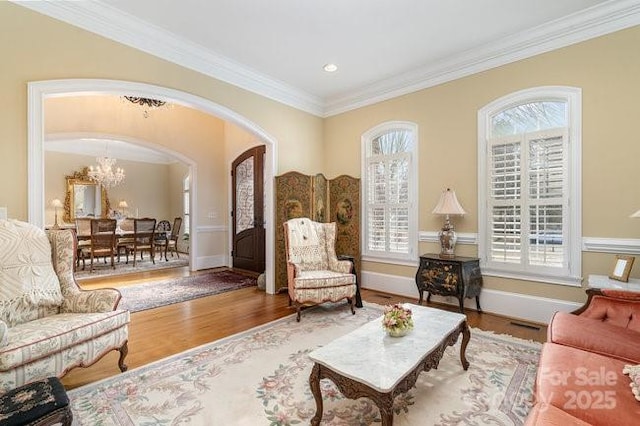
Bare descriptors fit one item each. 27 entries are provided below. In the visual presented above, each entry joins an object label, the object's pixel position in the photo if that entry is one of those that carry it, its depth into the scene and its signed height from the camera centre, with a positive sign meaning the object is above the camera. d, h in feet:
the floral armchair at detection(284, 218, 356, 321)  12.18 -2.47
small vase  7.00 -2.77
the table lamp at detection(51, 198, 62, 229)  26.27 +0.66
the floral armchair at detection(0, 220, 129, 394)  6.27 -2.60
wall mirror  27.86 +1.24
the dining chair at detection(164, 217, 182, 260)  28.63 -2.15
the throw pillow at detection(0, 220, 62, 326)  7.41 -1.60
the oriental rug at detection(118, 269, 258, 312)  14.32 -4.22
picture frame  9.07 -1.73
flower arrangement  7.02 -2.55
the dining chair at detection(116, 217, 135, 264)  23.59 -2.01
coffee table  5.30 -2.91
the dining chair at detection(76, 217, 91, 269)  21.66 -1.67
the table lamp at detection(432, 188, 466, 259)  12.98 -0.08
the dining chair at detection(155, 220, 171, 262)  26.55 -2.22
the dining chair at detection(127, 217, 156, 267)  24.04 -1.94
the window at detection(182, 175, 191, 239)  32.58 +0.79
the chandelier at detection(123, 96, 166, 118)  16.67 +6.13
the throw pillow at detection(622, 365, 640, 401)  4.54 -2.62
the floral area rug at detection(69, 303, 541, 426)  6.39 -4.29
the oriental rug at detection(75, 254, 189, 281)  20.51 -4.20
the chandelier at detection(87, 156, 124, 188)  27.40 +3.52
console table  12.16 -2.72
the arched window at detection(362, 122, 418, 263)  15.28 +0.99
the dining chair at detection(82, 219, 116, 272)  21.52 -2.04
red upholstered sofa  4.25 -2.73
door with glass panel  20.33 +0.09
